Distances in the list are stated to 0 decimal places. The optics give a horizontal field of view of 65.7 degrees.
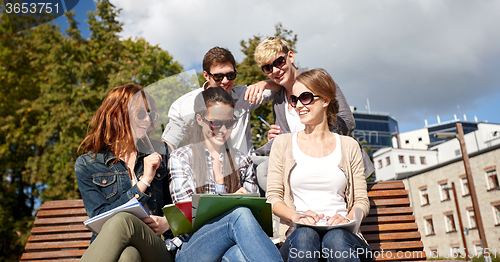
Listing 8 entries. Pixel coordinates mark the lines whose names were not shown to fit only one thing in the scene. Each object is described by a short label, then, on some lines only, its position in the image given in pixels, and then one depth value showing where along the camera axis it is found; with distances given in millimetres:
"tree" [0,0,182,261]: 13328
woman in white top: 2419
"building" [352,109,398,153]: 85562
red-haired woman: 2523
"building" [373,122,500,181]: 50750
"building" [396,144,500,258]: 28016
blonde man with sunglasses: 3570
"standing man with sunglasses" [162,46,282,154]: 3379
